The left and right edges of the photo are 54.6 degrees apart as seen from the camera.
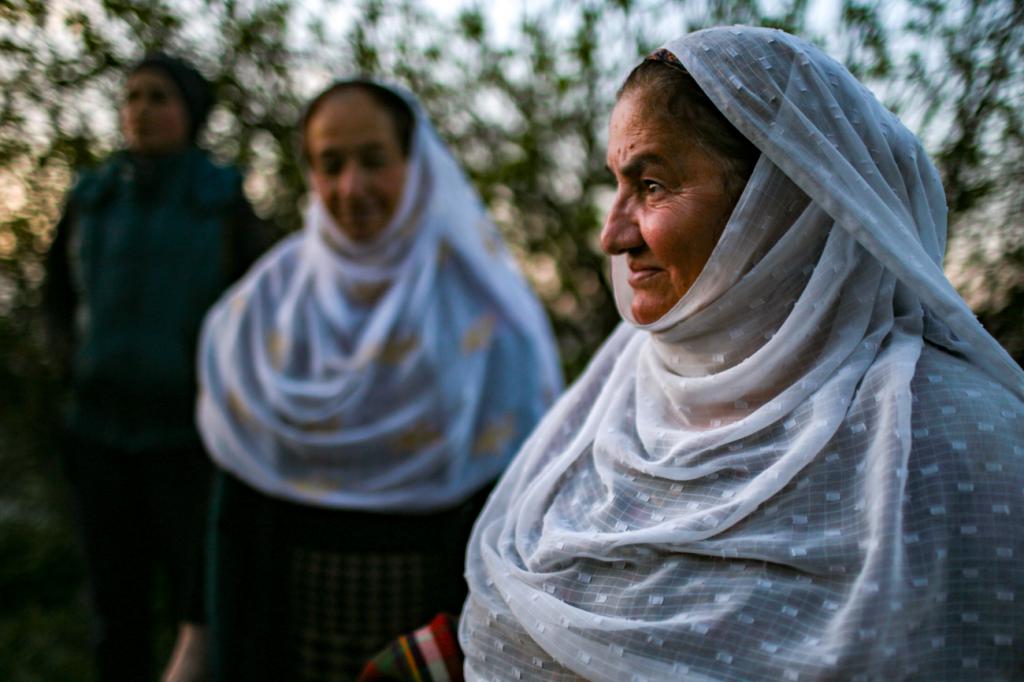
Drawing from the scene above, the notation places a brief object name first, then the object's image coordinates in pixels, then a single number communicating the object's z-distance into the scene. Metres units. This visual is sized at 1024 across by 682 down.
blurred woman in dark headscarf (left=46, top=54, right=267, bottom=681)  3.35
